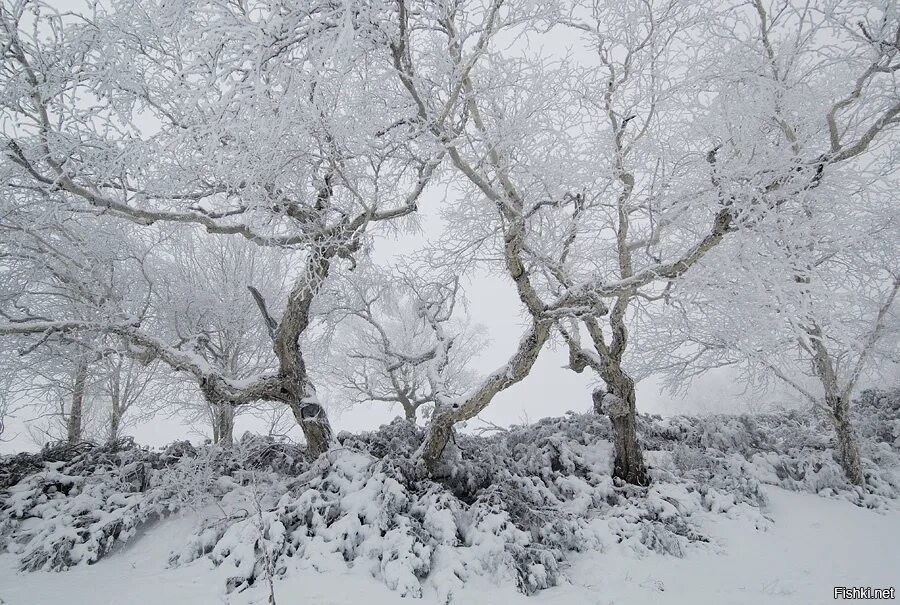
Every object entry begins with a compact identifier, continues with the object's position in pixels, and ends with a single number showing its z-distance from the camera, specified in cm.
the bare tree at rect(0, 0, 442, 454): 290
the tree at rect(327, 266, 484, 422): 728
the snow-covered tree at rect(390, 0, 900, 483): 443
